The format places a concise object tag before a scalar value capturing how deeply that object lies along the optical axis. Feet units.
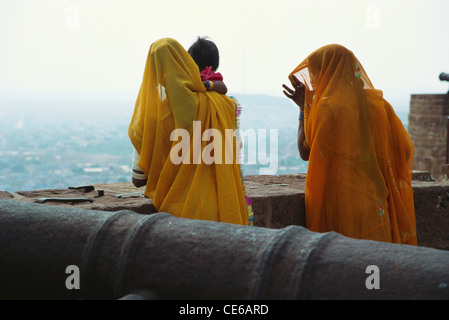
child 10.96
